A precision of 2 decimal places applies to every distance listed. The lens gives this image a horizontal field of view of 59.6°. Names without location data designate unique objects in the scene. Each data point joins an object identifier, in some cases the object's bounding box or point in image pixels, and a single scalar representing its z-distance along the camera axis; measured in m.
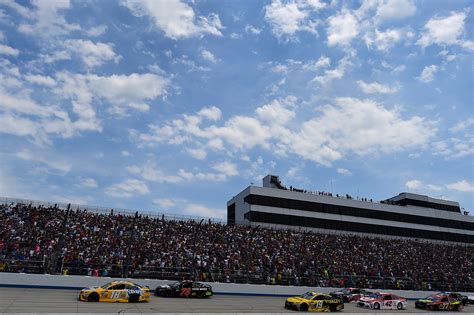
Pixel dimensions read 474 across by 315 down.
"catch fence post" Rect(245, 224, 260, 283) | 37.16
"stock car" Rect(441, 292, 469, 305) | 33.63
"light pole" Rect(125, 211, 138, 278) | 31.61
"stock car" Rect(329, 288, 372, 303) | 33.81
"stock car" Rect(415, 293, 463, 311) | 31.59
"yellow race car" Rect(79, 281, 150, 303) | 23.65
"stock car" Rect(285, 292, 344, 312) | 26.14
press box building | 52.81
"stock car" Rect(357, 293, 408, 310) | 30.25
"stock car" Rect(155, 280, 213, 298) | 28.55
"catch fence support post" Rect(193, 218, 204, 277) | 33.58
